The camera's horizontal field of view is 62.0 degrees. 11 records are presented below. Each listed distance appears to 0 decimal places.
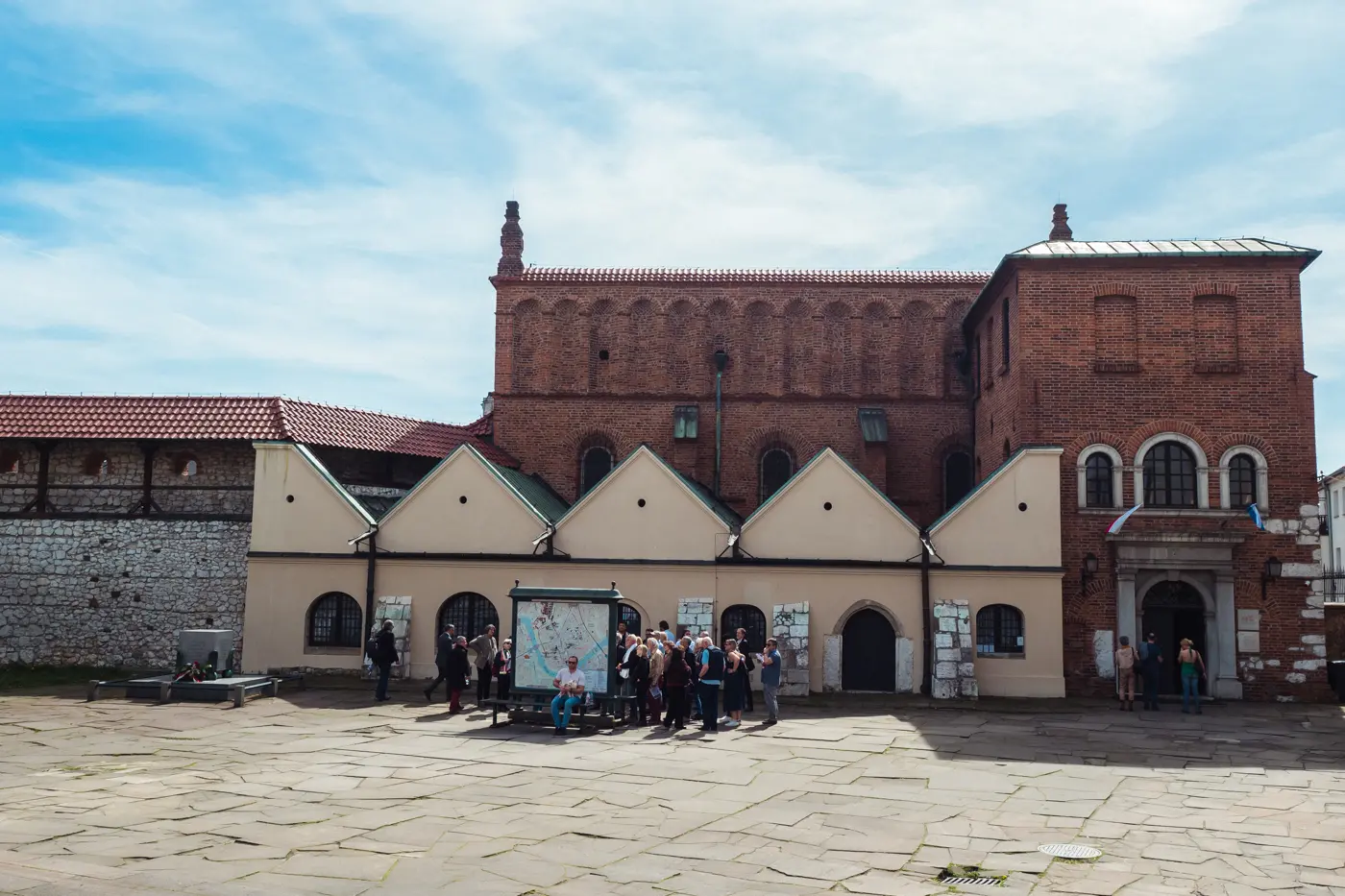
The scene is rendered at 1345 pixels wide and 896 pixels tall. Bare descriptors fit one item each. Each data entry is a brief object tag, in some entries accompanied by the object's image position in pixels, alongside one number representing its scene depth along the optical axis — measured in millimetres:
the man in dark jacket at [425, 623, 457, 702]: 21312
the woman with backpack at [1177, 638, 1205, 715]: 21453
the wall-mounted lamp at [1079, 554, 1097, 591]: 23859
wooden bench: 18375
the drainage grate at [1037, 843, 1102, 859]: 10273
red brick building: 23531
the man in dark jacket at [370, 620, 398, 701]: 21394
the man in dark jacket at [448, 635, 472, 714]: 20047
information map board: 18812
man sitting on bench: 17766
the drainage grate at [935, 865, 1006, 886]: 9367
